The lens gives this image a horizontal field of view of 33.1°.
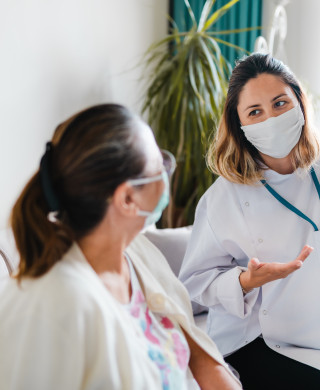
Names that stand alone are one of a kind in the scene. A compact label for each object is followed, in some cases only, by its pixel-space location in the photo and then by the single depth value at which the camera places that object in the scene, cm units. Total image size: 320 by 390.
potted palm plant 304
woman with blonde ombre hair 160
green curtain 339
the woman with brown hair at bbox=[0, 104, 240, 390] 92
